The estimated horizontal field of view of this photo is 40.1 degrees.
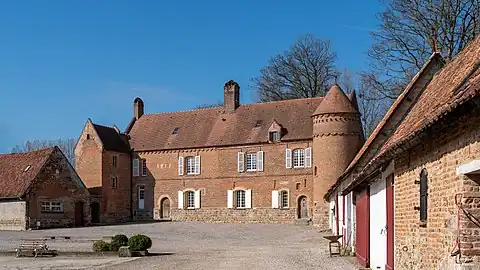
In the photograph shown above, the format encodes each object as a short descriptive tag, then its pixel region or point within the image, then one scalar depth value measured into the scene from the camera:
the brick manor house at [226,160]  46.06
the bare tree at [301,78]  56.31
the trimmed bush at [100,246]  25.66
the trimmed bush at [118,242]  25.88
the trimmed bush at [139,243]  25.09
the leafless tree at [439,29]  27.14
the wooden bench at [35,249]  25.83
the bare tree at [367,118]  51.22
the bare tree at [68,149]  92.88
